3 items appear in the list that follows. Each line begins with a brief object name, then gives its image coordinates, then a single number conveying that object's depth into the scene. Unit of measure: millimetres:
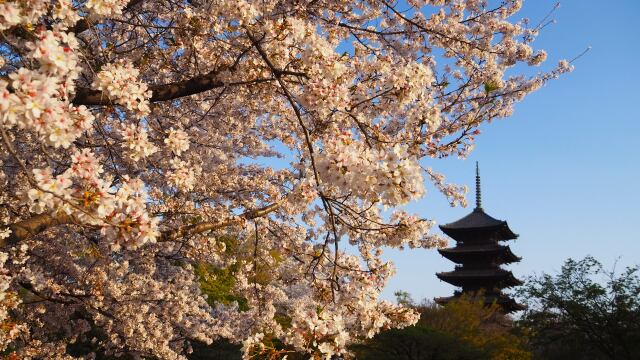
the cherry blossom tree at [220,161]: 3340
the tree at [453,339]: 17484
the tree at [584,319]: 22141
